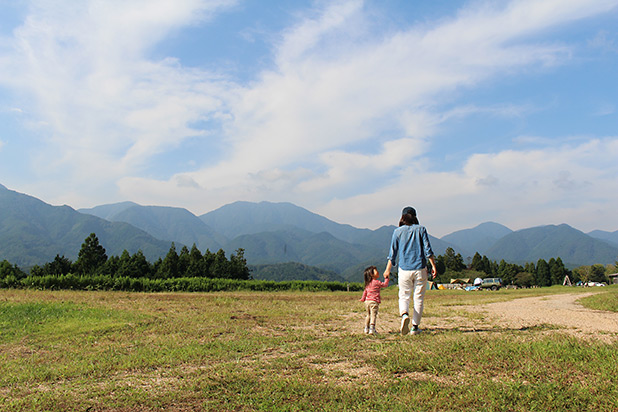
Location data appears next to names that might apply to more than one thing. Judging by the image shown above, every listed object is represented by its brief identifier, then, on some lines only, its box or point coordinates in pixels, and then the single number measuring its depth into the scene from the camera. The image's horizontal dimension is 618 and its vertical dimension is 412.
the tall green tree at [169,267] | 59.97
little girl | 8.10
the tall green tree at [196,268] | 61.88
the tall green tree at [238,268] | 64.36
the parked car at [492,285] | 54.43
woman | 7.54
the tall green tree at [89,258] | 57.03
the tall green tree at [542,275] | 89.91
